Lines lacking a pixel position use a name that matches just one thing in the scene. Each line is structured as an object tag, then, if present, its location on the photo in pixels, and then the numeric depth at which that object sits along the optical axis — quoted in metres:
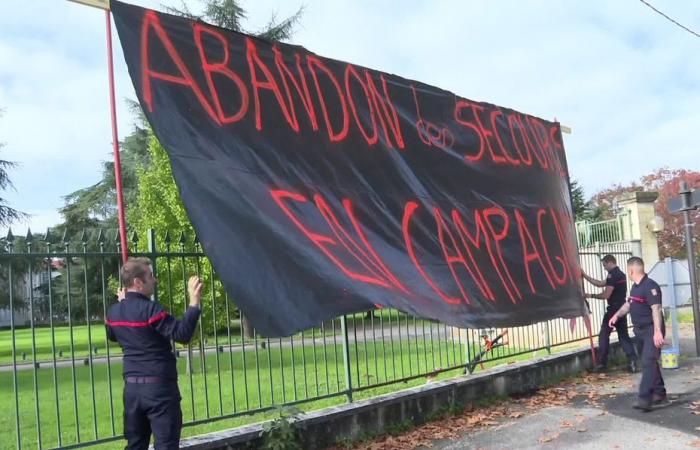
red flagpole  3.95
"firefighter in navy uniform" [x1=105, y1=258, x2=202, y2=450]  3.57
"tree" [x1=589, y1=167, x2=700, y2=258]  33.34
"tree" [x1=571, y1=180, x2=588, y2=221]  39.41
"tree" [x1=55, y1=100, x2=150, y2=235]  29.41
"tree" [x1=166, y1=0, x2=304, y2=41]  28.00
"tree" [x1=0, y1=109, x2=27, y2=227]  27.11
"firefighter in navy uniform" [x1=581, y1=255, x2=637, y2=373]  9.11
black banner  4.34
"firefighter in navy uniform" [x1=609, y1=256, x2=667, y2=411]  6.51
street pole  10.16
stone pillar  14.35
